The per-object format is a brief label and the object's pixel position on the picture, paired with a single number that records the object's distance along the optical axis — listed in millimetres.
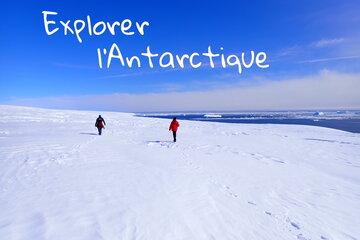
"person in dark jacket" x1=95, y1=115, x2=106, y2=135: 23578
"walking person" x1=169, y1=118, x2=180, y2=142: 20109
